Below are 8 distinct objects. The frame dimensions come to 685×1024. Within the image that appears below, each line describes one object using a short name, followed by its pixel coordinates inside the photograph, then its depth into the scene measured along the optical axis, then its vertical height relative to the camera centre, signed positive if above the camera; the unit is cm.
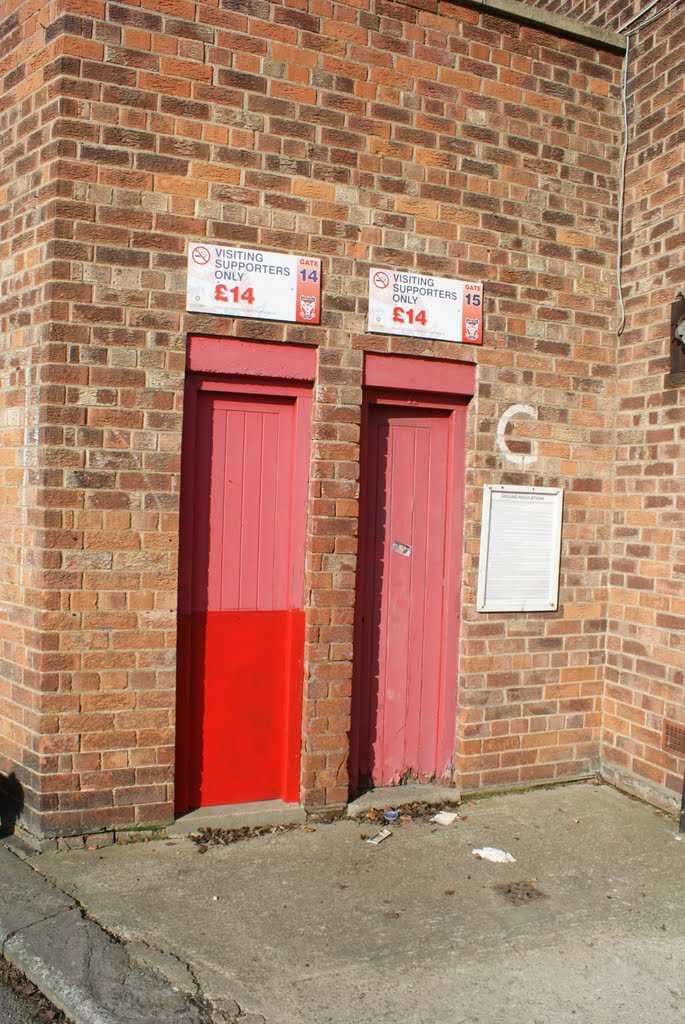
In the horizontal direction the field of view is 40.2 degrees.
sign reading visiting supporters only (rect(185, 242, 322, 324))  514 +116
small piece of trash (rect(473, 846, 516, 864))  507 -194
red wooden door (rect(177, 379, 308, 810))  534 -61
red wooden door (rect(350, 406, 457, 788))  584 -68
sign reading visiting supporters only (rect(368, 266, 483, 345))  561 +117
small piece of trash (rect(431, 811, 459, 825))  560 -193
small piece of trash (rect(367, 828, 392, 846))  529 -195
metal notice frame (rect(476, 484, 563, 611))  600 -32
